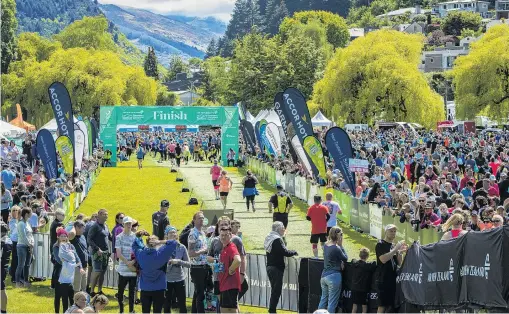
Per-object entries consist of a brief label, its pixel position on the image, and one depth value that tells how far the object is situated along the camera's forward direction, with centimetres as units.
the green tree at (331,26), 18898
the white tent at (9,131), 5162
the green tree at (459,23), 19479
